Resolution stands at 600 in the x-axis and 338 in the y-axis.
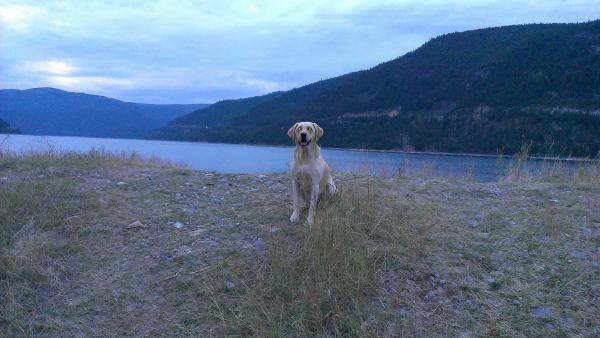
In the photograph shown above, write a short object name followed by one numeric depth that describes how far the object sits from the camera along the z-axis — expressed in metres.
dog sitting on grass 5.12
